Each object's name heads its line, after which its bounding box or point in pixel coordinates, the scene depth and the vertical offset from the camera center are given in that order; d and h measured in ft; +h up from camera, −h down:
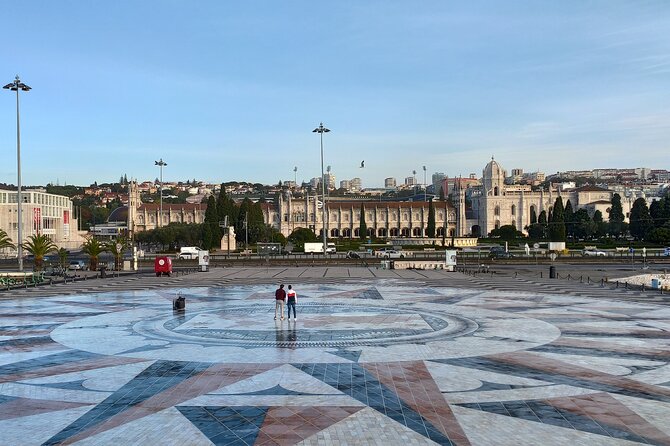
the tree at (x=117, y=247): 158.51 -3.17
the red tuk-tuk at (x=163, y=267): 140.76 -7.20
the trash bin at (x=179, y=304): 80.18 -8.72
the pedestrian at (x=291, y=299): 69.46 -7.29
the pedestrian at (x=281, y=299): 70.33 -7.36
